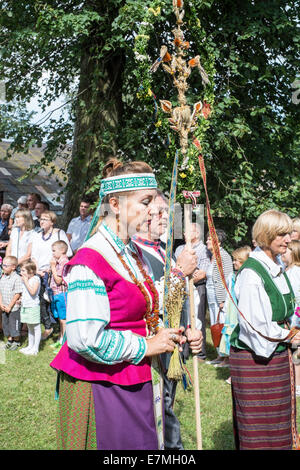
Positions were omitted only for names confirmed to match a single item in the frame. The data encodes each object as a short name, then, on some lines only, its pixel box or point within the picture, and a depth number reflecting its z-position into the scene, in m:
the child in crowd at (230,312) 5.57
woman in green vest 3.27
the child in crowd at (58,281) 7.52
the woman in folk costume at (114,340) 2.24
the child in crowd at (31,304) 7.42
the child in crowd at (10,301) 7.71
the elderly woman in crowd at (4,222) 9.20
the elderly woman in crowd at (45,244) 7.95
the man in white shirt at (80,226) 8.12
